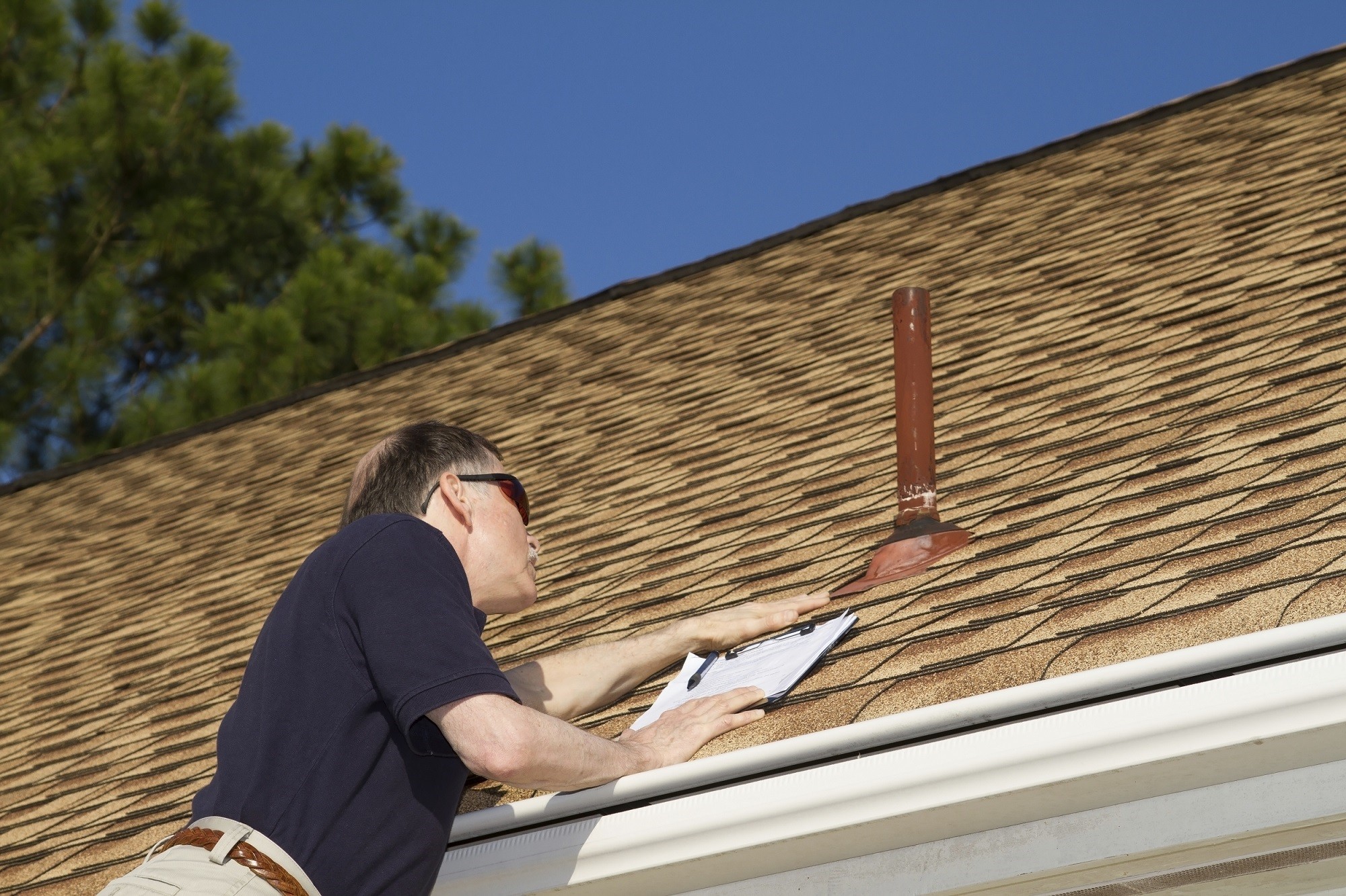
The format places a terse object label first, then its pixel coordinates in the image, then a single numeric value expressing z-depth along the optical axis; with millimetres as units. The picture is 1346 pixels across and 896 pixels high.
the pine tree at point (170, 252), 18828
